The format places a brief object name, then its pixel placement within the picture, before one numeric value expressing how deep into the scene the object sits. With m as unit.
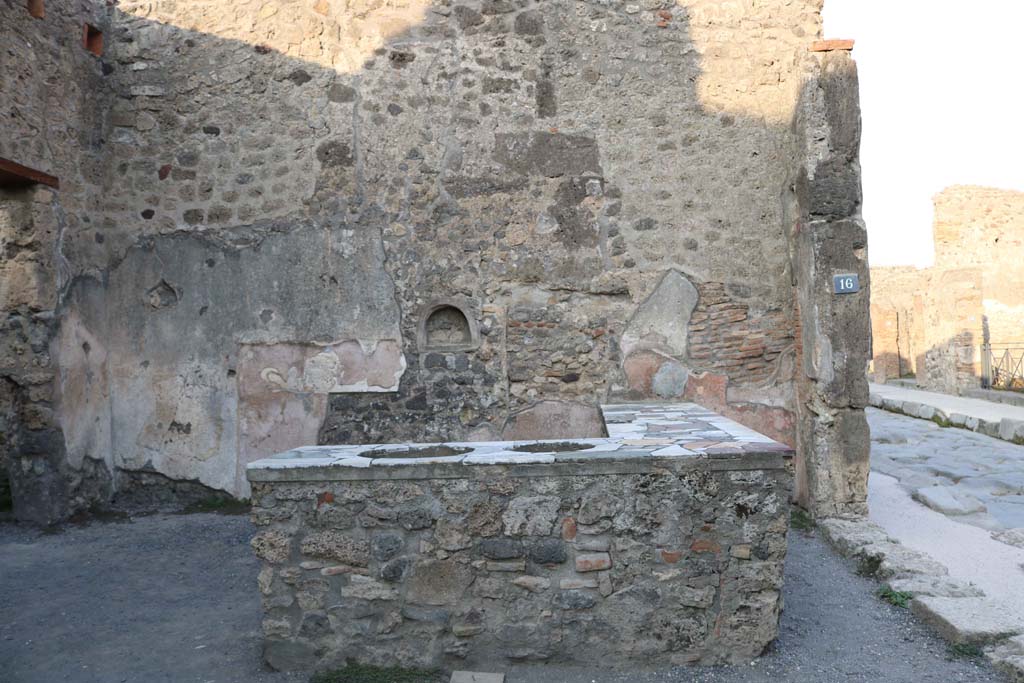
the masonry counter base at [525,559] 2.93
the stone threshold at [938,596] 2.98
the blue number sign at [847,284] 4.97
